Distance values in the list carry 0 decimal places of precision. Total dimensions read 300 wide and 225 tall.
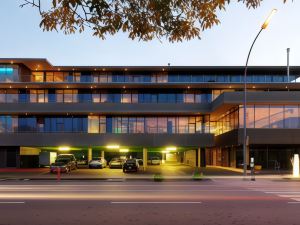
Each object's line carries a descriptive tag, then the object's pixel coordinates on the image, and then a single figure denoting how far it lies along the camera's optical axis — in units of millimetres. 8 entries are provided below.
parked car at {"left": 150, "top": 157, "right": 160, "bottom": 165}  40700
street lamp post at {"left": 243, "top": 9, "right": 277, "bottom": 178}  16908
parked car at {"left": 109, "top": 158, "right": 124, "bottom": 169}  30862
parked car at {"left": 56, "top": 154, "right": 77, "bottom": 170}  27231
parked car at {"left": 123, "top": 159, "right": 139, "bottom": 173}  25273
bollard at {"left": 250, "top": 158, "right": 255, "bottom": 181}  18757
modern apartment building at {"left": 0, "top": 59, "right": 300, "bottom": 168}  32462
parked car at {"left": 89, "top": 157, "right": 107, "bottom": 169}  30906
